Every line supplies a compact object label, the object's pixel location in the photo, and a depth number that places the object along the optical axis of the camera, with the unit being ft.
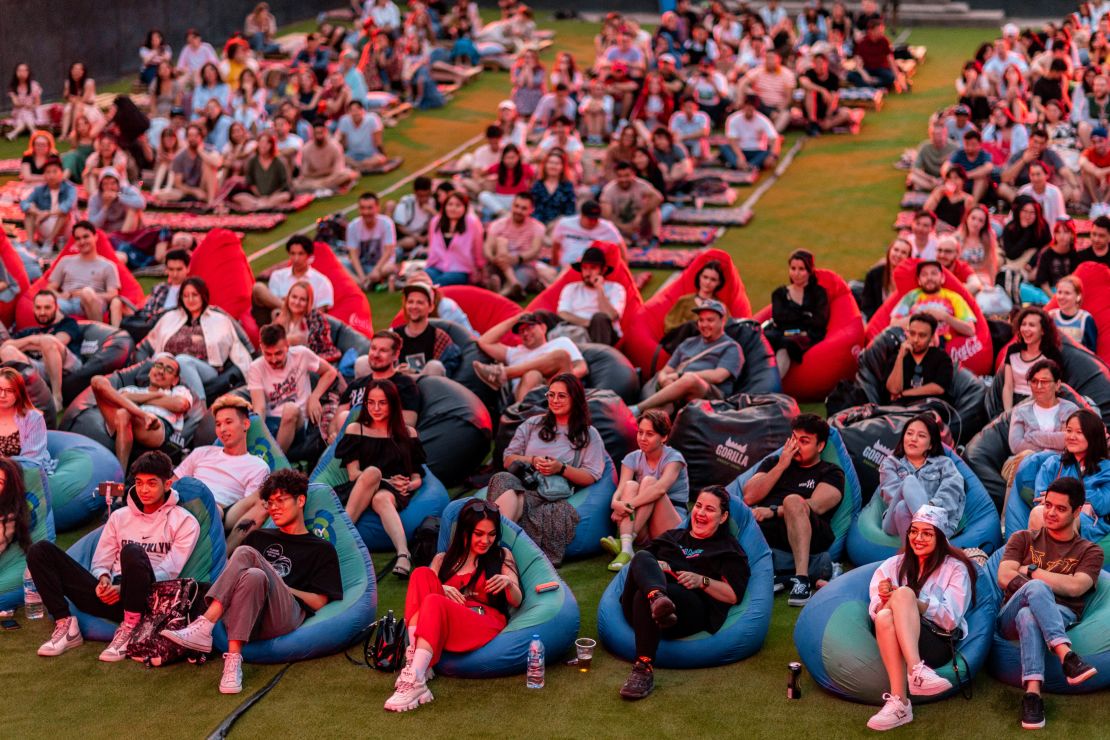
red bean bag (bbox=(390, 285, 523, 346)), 34.60
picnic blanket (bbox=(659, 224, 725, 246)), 45.27
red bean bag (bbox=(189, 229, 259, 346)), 35.78
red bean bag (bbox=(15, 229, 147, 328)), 36.68
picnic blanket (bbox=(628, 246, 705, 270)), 42.96
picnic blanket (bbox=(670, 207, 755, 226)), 47.32
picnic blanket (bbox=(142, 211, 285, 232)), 47.65
